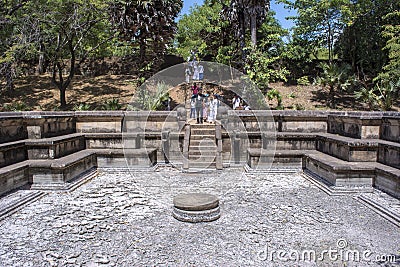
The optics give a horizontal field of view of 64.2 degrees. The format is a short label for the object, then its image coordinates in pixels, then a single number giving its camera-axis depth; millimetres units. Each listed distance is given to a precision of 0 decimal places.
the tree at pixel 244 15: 18578
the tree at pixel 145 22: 15625
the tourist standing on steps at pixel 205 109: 15570
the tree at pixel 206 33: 23109
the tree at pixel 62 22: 17078
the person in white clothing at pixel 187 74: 24152
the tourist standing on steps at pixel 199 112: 13259
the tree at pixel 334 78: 20734
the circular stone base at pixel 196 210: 5594
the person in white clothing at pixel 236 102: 18547
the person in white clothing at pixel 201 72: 22934
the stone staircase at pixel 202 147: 10188
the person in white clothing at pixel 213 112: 15186
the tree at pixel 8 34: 15864
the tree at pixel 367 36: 21828
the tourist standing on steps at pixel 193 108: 15359
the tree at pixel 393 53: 16750
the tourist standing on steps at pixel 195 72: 21988
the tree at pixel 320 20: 22000
